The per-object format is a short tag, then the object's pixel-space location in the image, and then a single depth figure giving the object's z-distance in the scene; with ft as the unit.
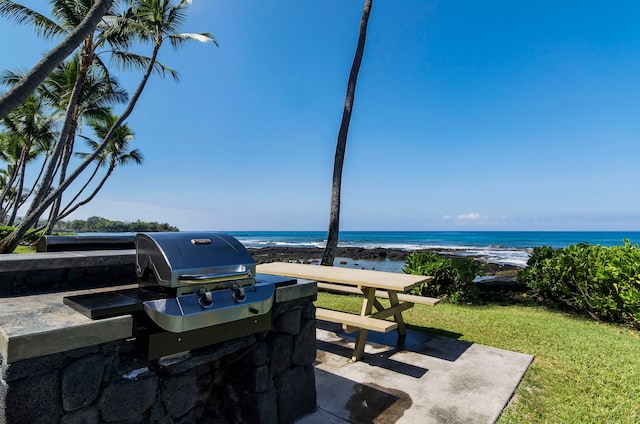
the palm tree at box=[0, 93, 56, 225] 52.39
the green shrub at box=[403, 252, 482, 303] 21.07
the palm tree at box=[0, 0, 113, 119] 14.53
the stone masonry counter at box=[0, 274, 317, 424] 4.25
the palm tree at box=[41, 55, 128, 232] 41.22
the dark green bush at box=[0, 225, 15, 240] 47.03
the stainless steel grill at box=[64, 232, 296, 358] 5.38
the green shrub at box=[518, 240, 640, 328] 15.61
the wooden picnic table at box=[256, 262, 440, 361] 11.35
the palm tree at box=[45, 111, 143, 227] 59.31
